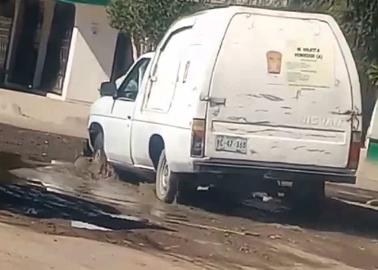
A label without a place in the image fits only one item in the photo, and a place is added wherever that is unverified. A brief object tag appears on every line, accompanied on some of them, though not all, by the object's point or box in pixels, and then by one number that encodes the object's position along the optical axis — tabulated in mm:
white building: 32188
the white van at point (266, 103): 13398
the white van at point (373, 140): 23469
